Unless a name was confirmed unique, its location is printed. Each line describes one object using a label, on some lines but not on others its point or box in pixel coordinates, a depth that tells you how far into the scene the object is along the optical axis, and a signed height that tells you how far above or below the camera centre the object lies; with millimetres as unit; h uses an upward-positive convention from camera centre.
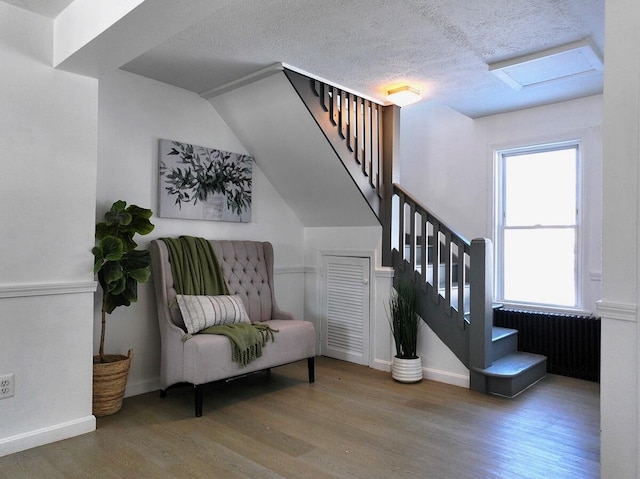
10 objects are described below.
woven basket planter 2994 -935
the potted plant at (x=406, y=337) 3830 -776
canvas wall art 3750 +510
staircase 3635 -60
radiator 3963 -839
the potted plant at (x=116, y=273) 2953 -206
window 4301 +186
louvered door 4434 -643
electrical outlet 2523 -789
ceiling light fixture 3912 +1275
